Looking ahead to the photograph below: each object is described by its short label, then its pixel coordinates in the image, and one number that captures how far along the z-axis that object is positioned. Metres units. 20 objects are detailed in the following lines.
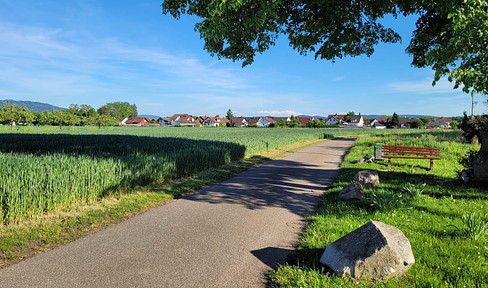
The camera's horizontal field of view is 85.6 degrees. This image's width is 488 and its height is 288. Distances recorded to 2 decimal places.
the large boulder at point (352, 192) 6.96
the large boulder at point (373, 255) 3.30
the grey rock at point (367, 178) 8.17
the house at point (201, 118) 159.88
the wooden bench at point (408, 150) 12.87
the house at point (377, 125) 128.50
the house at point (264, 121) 142.90
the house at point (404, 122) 115.29
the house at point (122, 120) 146.00
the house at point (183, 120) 149.76
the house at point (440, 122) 132.59
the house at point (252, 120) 134.85
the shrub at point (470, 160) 9.40
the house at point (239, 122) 131.12
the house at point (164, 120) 158.25
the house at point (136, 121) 134.50
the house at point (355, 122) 123.01
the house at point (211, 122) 146.62
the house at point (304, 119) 138.88
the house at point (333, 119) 134.82
